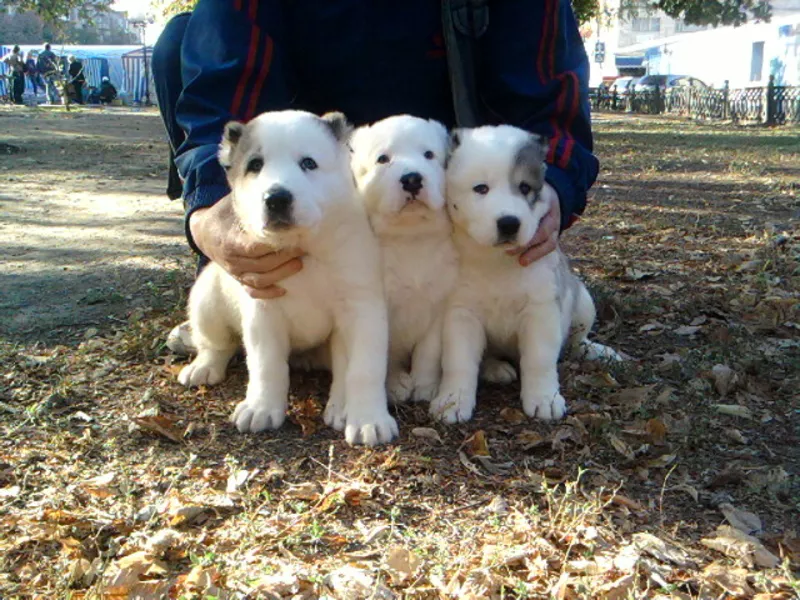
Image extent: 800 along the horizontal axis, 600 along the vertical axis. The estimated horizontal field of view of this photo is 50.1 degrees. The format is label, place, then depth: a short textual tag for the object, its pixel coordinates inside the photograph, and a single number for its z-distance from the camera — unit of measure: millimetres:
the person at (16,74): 31172
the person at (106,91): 35128
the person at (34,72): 33094
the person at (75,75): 32422
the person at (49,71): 30027
